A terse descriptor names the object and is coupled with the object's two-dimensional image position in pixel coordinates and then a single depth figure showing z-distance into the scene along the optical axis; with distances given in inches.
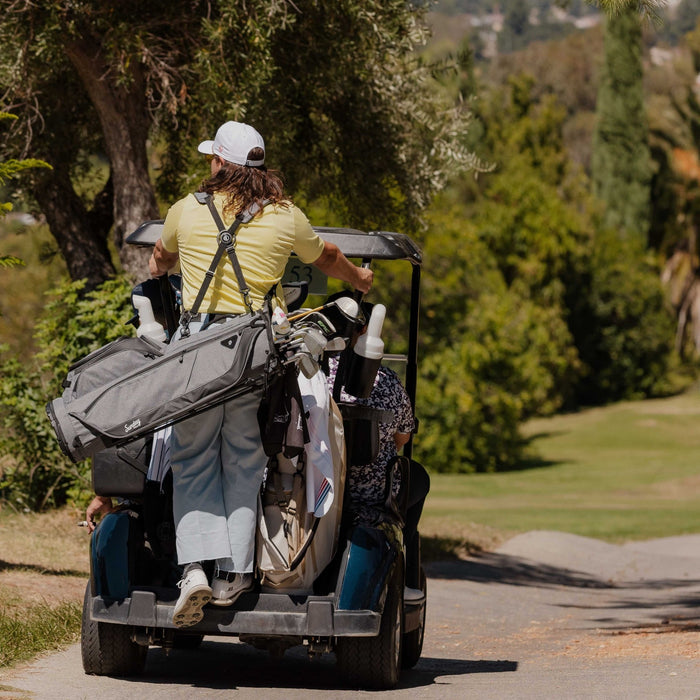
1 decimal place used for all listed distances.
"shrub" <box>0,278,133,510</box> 892.6
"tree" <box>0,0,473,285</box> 816.3
